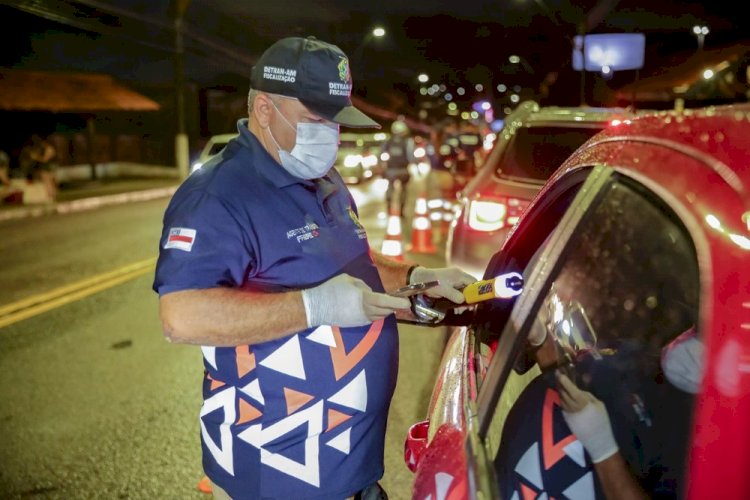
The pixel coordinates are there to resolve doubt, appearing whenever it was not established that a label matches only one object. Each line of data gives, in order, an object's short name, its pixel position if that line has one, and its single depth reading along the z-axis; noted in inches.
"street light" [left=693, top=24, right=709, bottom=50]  1258.0
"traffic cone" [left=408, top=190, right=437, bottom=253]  453.1
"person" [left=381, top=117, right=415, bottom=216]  625.3
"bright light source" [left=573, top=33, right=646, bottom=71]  1030.4
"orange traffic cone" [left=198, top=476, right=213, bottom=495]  155.6
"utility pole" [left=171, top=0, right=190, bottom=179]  982.4
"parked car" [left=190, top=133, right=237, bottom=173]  634.2
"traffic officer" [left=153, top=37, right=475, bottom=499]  77.4
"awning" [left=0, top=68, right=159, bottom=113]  1024.2
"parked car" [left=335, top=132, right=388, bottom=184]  1081.4
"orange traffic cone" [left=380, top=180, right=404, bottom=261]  387.9
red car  48.8
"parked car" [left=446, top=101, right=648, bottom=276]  225.6
